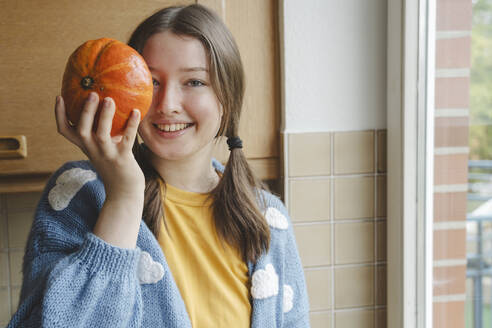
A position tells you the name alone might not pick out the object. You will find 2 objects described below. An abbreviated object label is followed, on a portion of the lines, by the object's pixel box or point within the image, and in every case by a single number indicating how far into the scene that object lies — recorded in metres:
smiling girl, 0.70
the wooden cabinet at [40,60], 1.13
